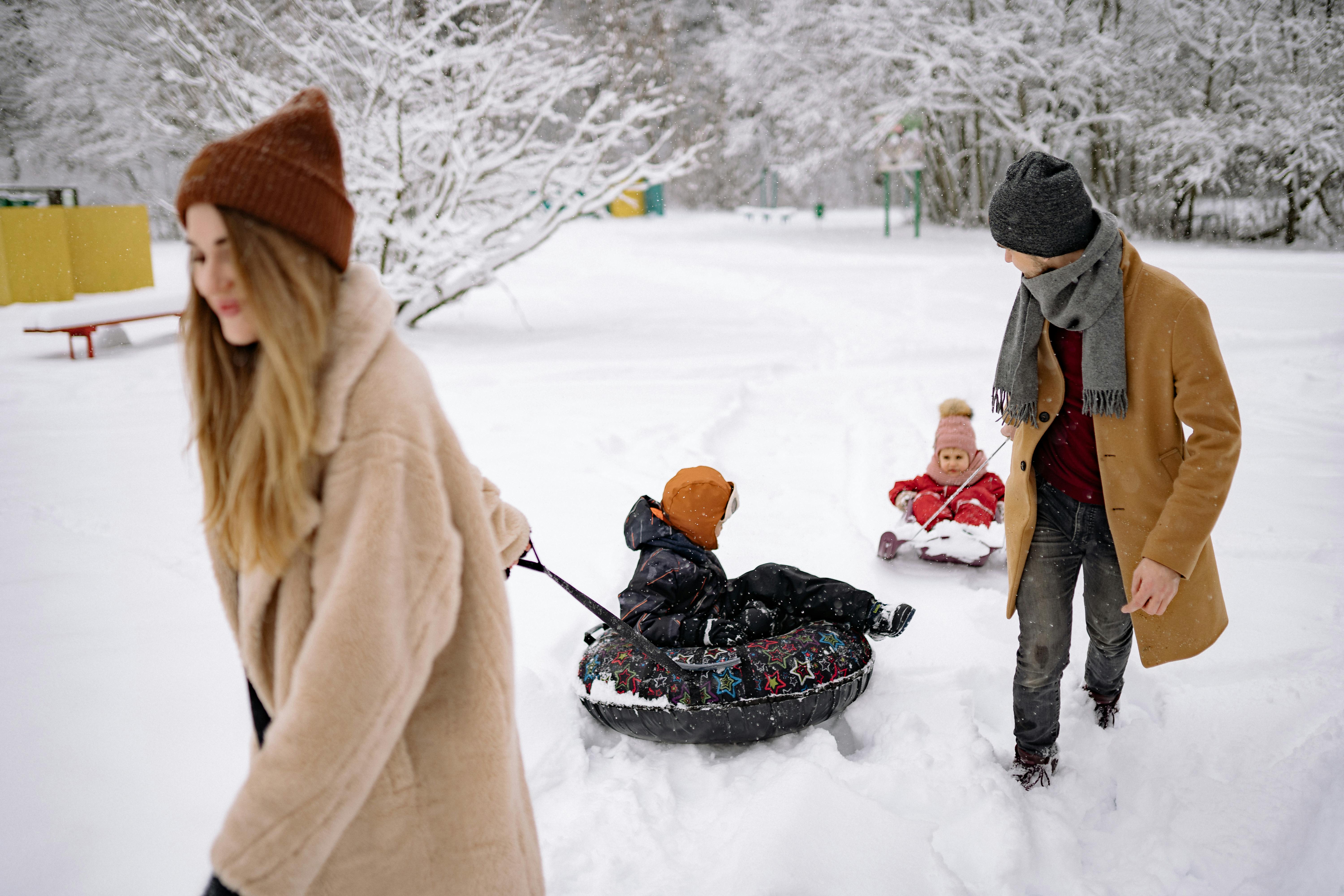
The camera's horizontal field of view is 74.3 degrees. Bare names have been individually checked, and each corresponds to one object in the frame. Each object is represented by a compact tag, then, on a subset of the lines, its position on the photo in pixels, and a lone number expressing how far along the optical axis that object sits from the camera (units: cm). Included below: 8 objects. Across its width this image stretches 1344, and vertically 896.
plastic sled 452
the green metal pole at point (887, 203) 2222
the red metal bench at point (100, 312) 992
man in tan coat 234
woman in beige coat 117
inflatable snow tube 301
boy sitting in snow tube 333
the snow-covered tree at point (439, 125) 1068
